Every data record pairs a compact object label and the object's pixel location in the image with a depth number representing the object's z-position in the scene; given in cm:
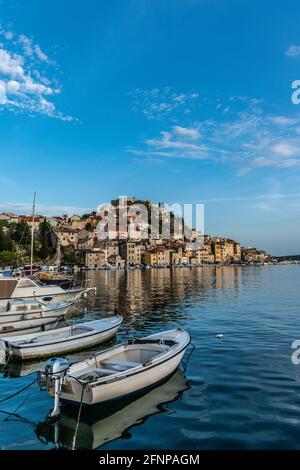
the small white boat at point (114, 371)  882
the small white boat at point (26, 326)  1777
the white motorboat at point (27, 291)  2188
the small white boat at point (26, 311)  1922
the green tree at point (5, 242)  10206
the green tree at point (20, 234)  10912
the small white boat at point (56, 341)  1400
